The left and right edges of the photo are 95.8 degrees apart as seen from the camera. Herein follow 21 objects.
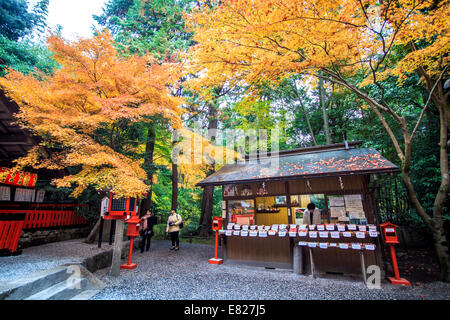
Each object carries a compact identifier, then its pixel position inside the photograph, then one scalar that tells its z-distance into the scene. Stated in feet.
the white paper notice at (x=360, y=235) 17.75
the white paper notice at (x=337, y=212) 20.37
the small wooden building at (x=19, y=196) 20.40
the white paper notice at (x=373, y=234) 17.40
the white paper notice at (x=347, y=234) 18.27
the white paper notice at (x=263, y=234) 21.16
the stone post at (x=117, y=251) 18.67
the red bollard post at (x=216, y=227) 23.50
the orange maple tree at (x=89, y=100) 20.31
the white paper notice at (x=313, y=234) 19.41
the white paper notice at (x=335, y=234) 18.65
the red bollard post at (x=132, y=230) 21.15
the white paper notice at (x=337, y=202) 20.53
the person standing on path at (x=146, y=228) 29.42
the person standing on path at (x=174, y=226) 29.37
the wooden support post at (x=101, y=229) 24.58
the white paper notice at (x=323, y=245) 18.24
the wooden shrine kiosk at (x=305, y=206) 18.85
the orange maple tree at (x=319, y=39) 16.39
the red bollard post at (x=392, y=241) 16.49
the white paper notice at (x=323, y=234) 19.07
